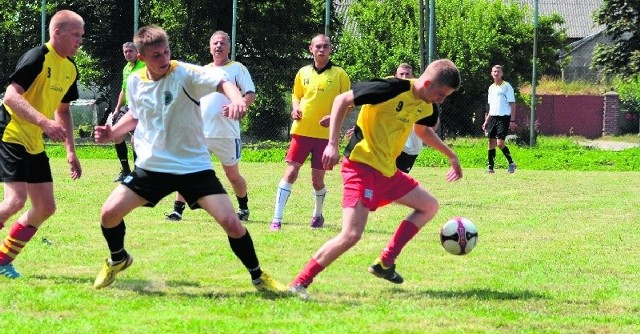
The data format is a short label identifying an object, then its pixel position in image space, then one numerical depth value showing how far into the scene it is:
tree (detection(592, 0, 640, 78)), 38.59
